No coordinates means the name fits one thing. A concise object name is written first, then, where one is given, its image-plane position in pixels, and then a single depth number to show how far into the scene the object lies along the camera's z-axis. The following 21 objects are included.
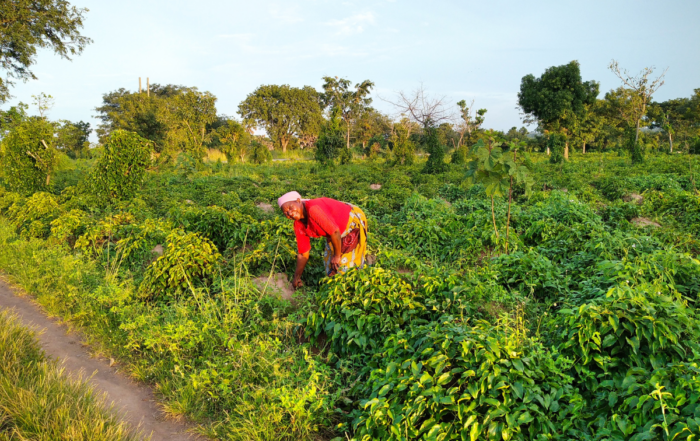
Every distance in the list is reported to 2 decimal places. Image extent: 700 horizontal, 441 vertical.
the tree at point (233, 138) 17.62
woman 3.74
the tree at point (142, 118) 27.09
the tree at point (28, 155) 8.91
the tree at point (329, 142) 15.51
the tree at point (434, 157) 14.05
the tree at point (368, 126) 38.69
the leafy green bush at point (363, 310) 3.14
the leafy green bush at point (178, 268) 4.23
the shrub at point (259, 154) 19.30
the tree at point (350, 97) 36.50
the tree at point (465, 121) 22.41
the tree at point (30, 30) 13.88
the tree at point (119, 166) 7.65
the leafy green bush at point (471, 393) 2.22
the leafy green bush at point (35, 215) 6.65
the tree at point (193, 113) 20.03
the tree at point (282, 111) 37.31
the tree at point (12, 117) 9.32
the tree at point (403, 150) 16.89
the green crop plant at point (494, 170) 4.29
